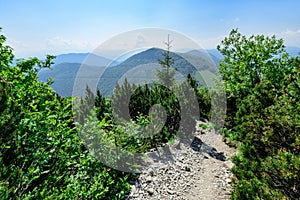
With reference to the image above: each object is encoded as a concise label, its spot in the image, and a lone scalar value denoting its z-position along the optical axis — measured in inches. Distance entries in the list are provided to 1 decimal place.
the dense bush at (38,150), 98.0
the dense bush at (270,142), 124.3
